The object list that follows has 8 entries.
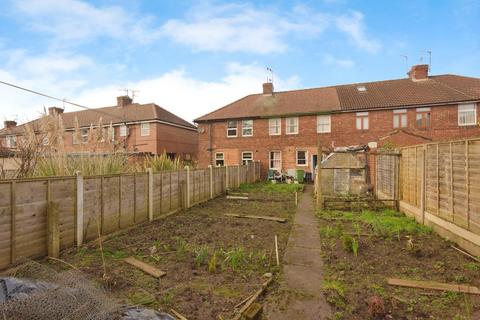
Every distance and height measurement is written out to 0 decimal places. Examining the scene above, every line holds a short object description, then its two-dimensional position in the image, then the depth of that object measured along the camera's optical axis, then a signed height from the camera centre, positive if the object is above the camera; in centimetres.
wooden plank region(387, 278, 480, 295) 371 -191
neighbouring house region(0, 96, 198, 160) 2448 +351
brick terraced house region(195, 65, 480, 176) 1845 +314
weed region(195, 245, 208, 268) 466 -179
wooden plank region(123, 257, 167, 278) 423 -184
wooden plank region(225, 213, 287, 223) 841 -195
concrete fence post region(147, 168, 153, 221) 771 -102
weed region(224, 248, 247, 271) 460 -184
